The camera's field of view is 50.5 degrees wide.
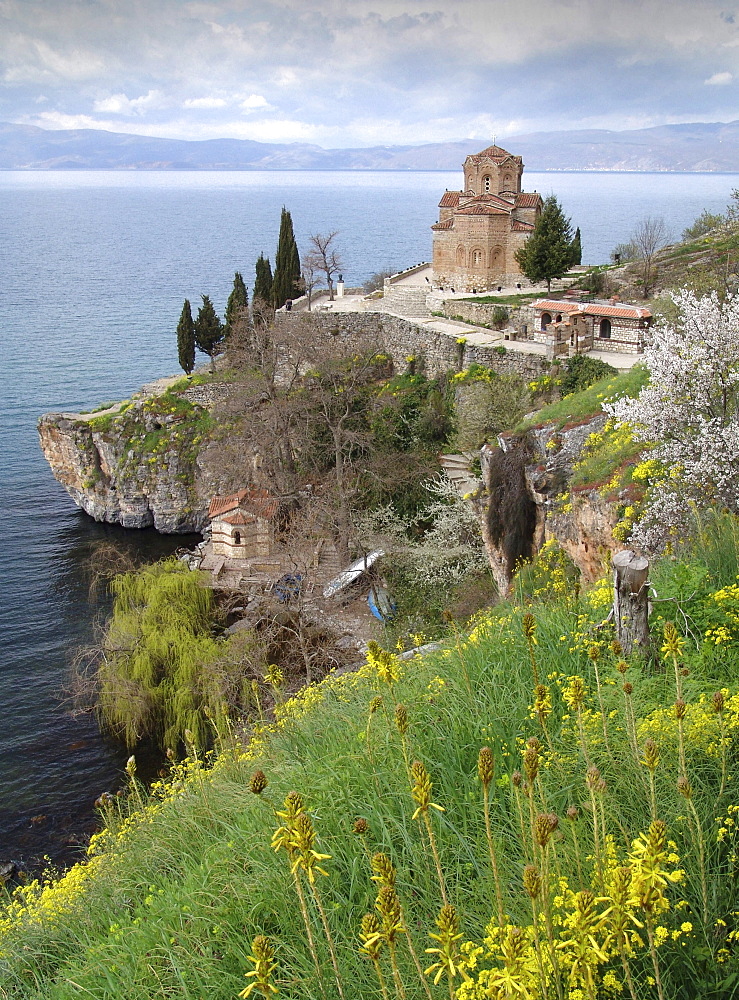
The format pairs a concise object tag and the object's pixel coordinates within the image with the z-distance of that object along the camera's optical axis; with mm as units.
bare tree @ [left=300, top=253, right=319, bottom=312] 39575
